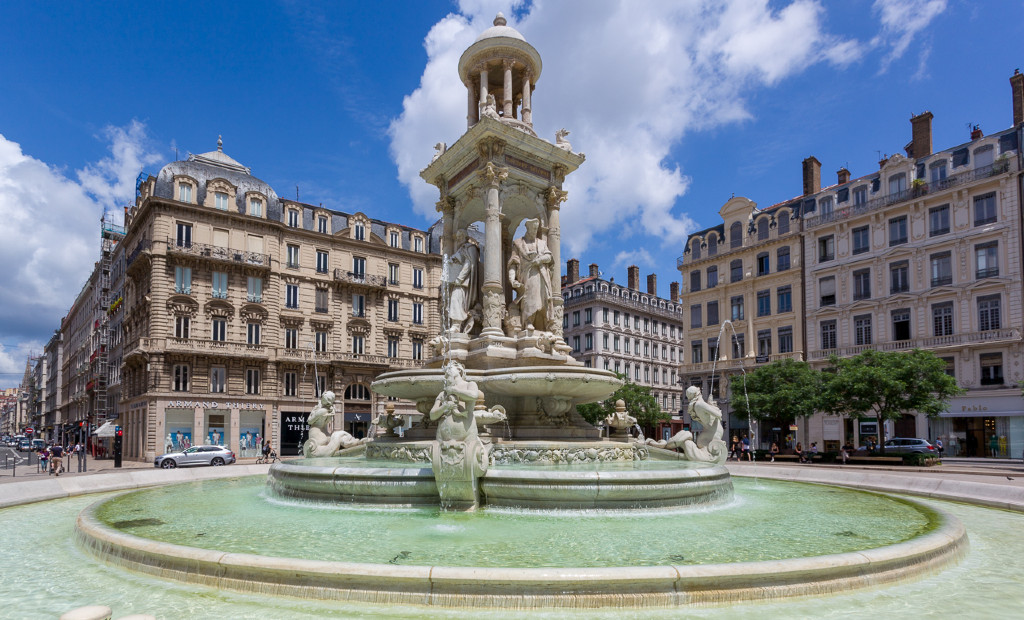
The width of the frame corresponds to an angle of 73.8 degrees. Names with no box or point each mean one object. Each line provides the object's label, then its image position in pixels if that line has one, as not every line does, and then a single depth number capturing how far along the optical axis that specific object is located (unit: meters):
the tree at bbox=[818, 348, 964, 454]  34.38
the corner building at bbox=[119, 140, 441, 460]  46.81
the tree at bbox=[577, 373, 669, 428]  56.63
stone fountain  9.29
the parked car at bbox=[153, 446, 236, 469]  35.03
